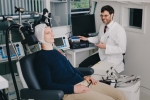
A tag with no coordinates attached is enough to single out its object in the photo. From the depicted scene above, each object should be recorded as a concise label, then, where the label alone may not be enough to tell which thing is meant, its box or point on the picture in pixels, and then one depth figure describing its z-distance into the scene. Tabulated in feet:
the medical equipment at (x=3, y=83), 4.79
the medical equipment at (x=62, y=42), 10.42
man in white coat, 10.22
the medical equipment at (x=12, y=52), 8.66
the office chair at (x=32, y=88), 6.18
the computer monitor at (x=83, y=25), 11.82
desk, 10.77
